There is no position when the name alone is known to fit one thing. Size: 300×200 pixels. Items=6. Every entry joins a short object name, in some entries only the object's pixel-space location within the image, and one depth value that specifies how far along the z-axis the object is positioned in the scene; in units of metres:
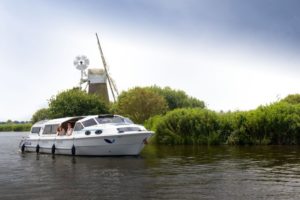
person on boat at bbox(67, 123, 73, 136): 37.49
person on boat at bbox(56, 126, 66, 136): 39.08
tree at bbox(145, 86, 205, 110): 94.48
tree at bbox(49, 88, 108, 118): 71.94
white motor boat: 33.31
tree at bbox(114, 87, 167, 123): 67.25
